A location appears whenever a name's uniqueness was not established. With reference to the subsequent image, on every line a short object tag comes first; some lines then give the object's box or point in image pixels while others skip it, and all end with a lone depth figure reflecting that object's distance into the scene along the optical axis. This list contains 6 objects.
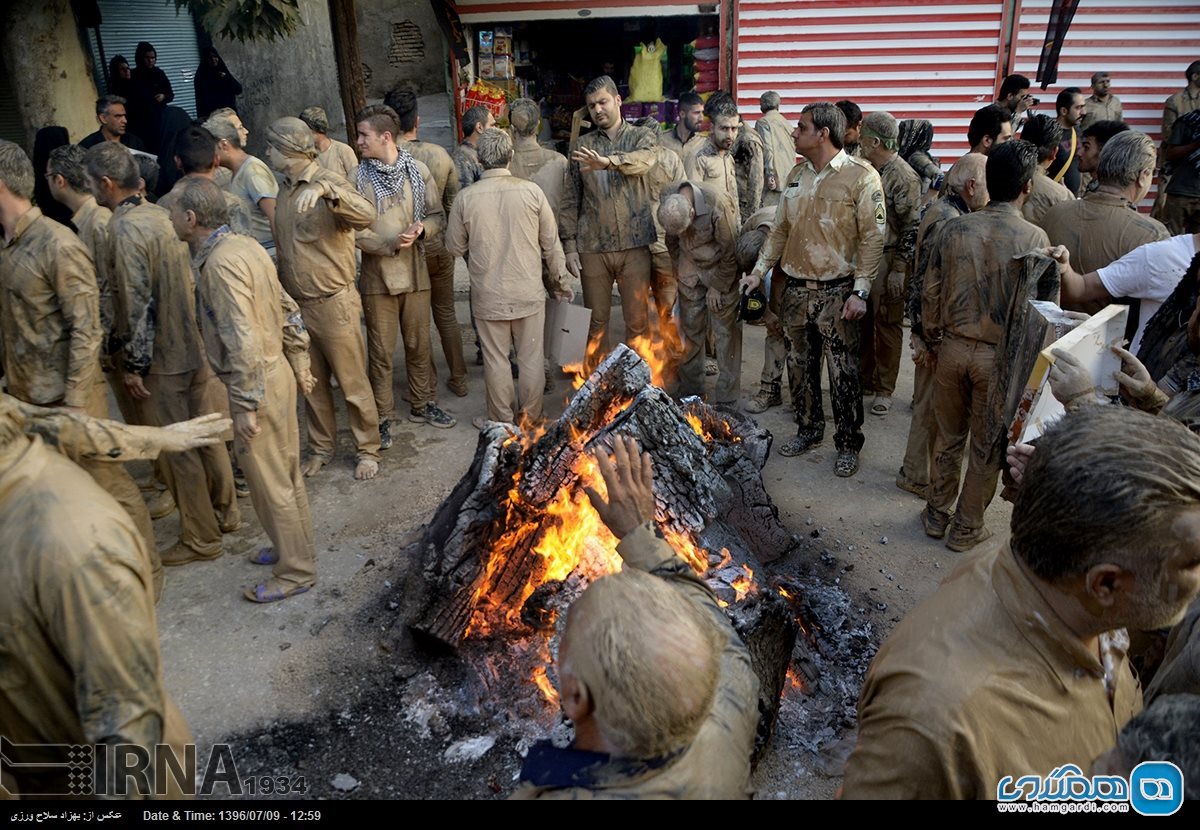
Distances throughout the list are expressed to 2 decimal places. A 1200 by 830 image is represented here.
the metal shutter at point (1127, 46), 10.06
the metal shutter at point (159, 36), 10.61
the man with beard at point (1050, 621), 1.71
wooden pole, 8.68
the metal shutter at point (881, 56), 10.30
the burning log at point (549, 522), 4.28
